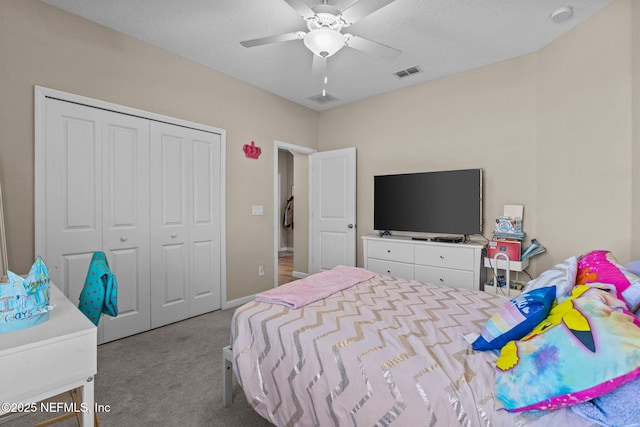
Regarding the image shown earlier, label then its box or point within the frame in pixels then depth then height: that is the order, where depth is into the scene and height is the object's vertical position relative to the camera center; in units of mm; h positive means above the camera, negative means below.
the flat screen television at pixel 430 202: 3320 +101
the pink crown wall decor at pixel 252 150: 3773 +750
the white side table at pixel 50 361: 985 -516
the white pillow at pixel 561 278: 1392 -340
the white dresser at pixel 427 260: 3118 -551
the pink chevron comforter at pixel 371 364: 1067 -626
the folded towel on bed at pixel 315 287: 1821 -524
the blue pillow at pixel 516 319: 1193 -433
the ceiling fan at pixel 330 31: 1875 +1229
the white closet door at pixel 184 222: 3004 -124
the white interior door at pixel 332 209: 4277 +23
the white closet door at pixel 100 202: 2398 +68
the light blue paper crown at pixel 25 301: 1101 -338
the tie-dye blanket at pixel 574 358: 853 -444
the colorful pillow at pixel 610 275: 1173 -289
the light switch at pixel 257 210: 3885 +7
